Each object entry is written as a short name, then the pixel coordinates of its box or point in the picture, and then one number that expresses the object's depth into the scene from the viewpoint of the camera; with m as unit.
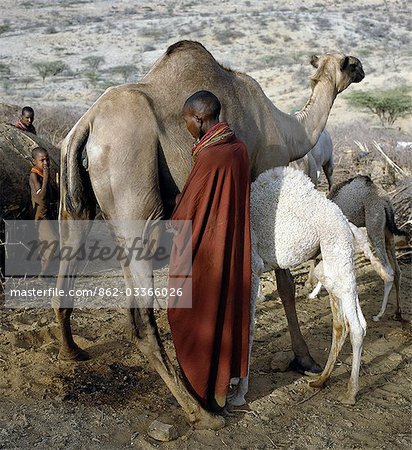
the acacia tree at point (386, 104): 21.58
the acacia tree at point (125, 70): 33.34
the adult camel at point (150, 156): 3.94
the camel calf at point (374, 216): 6.16
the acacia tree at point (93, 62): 35.16
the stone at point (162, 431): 3.65
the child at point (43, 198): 6.68
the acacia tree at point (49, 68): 31.94
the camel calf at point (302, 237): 4.13
